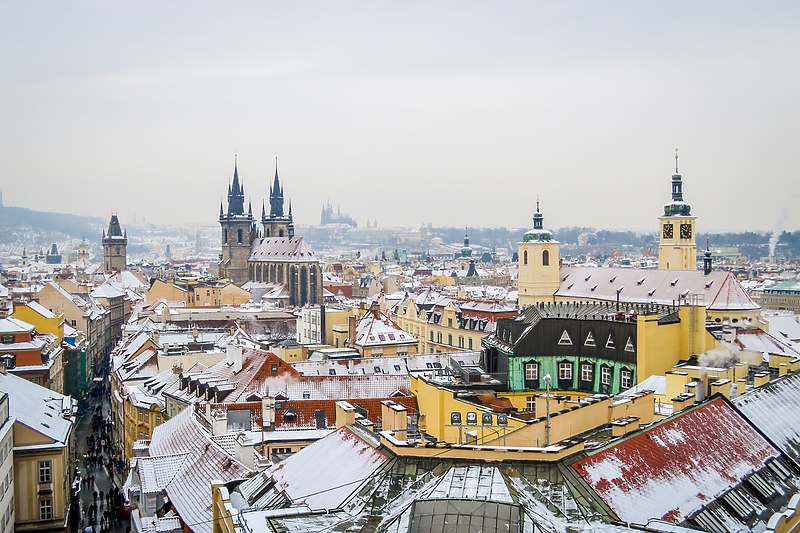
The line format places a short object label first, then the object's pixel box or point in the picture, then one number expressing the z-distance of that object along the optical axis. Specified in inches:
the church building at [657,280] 3006.9
